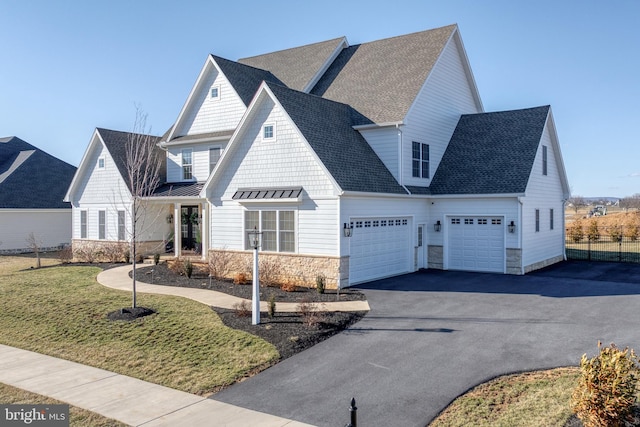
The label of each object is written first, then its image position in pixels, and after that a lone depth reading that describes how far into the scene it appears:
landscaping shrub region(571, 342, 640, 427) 6.49
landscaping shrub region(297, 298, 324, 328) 12.03
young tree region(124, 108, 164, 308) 24.39
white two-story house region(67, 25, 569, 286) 17.53
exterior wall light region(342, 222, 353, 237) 16.66
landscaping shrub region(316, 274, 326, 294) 15.77
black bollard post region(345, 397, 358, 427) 6.02
